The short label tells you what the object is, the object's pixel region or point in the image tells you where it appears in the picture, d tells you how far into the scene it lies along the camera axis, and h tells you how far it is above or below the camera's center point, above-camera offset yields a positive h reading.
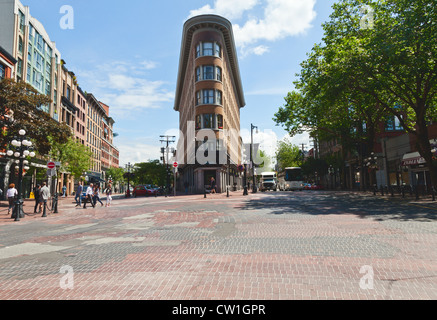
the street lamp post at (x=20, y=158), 14.93 +1.79
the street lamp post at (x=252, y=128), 38.54 +7.35
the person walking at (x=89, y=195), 20.69 -0.43
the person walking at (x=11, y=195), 17.54 -0.22
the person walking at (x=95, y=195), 21.78 -0.45
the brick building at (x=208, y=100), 39.53 +11.95
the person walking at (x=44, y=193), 16.72 -0.16
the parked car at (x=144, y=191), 41.73 -0.50
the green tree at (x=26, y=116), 21.73 +5.81
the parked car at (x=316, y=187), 53.80 -0.78
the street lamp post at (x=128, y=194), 38.03 -0.77
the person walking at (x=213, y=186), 35.97 -0.06
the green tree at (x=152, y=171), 70.94 +3.94
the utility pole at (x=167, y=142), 49.88 +7.49
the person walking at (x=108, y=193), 21.14 -0.36
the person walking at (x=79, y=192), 23.87 -0.22
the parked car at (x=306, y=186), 52.31 -0.64
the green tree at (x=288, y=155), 82.12 +8.15
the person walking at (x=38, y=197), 17.39 -0.39
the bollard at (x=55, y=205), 17.69 -0.93
